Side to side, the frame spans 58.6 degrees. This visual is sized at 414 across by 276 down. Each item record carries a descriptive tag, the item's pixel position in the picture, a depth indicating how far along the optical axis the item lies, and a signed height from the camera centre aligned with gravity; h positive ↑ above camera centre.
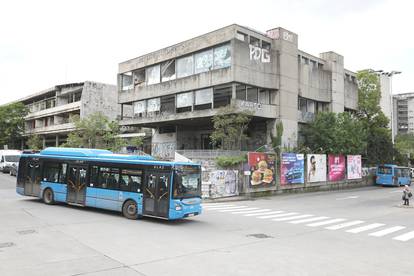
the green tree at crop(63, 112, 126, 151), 47.72 +3.10
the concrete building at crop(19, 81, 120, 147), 61.34 +9.04
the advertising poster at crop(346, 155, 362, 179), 43.88 -0.52
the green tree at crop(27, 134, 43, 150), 70.22 +2.76
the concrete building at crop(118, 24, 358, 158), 34.06 +7.76
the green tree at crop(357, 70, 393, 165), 52.19 +6.54
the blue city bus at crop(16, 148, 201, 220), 15.24 -1.13
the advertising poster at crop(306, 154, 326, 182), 37.06 -0.61
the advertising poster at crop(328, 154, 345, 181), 40.50 -0.62
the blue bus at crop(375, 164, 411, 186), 47.94 -1.68
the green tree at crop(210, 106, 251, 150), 31.42 +2.93
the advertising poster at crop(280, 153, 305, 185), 33.72 -0.77
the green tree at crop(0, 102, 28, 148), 72.25 +6.93
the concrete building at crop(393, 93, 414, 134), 163.62 +22.34
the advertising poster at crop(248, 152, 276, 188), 30.36 -0.73
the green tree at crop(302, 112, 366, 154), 40.06 +3.03
